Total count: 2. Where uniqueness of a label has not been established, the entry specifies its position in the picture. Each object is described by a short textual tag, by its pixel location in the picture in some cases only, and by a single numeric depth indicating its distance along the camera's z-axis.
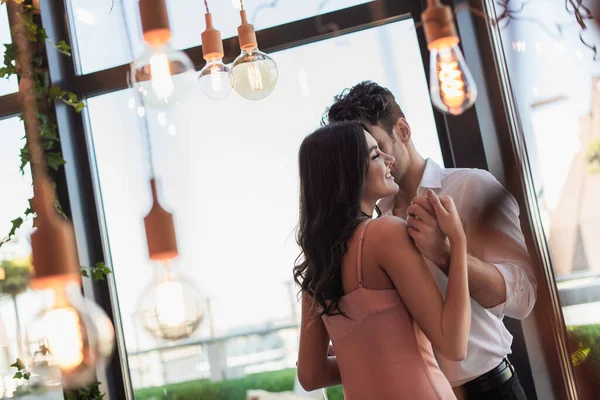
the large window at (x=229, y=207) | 2.14
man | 1.02
